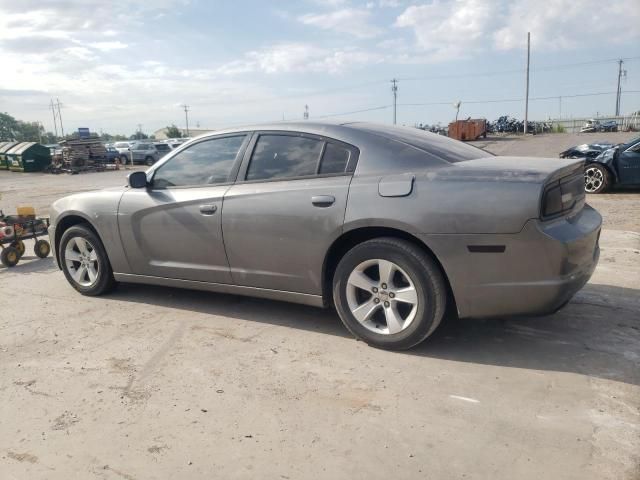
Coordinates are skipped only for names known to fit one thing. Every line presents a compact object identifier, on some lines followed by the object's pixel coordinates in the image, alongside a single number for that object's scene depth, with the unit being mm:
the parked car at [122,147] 38728
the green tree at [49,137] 101656
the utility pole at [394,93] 79875
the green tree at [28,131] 104375
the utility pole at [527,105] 50594
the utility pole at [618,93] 81000
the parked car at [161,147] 39969
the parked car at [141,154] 38688
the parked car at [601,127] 52906
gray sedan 3227
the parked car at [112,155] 38562
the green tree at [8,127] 105812
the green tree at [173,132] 95812
